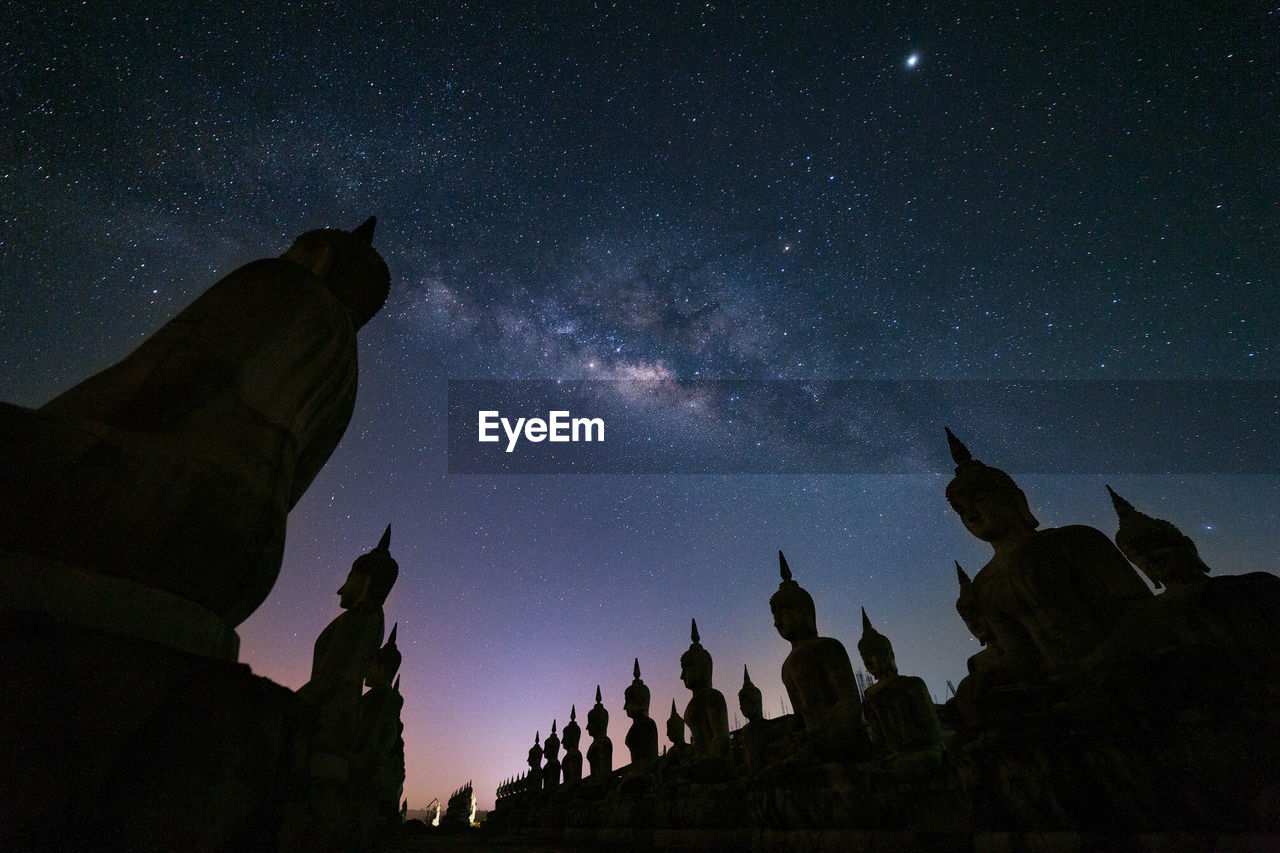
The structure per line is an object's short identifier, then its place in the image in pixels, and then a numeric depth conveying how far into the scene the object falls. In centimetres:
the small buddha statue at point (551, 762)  1904
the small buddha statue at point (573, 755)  1608
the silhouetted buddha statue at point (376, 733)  670
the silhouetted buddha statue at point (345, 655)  564
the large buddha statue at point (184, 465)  192
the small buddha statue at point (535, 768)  2148
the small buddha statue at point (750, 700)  1454
